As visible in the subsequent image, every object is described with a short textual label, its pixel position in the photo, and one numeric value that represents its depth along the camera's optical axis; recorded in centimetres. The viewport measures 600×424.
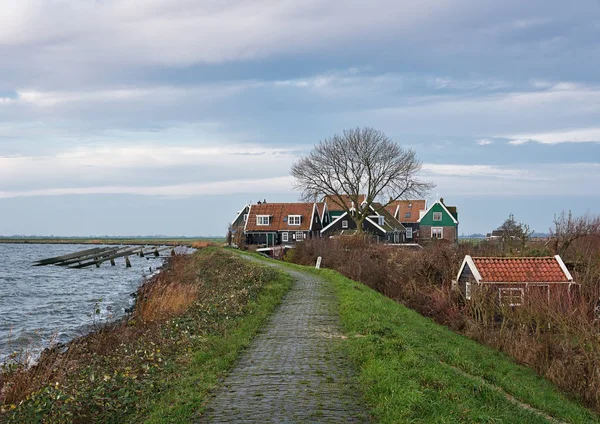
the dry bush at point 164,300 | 1839
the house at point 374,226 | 6612
